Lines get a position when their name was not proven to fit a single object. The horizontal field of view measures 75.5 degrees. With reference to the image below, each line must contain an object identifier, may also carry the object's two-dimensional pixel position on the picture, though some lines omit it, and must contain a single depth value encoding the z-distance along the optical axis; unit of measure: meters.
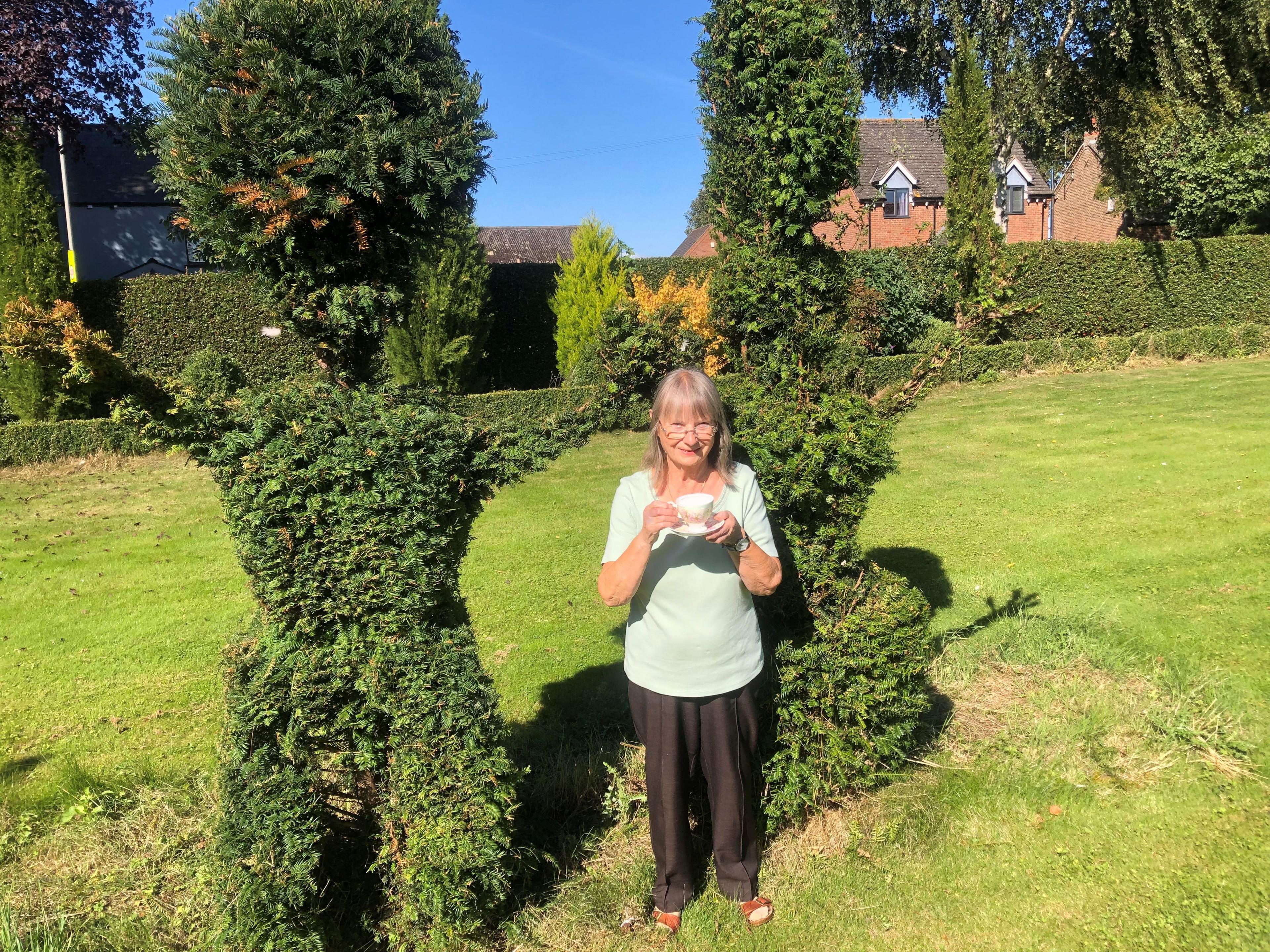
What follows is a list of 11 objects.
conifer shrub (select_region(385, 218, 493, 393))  13.94
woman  2.81
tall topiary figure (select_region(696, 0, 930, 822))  3.27
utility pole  19.27
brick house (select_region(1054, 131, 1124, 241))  39.12
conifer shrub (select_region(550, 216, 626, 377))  15.71
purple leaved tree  12.80
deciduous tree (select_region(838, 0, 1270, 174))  17.03
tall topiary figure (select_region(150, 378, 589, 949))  2.62
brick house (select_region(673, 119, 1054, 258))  32.00
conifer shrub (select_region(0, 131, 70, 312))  11.81
